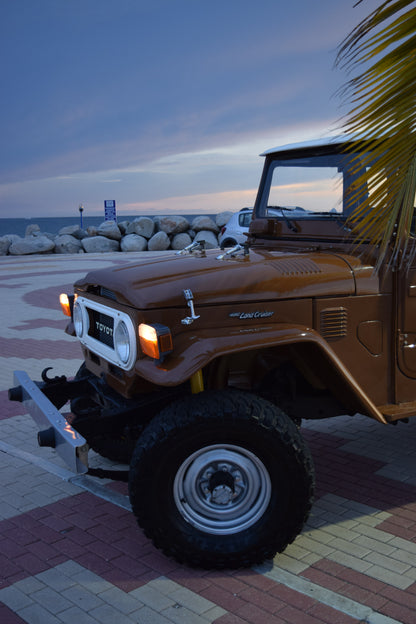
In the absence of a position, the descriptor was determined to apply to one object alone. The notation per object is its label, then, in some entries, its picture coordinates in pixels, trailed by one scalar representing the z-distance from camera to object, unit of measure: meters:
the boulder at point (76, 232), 33.35
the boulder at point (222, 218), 30.80
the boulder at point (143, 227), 30.50
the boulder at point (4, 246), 29.86
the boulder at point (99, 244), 29.89
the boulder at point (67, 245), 30.28
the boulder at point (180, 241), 29.91
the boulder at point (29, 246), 29.42
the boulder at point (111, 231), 30.70
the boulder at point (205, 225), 30.40
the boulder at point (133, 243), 29.53
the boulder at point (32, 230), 38.91
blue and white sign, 29.98
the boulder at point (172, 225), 30.56
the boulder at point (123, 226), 31.91
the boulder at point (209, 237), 28.79
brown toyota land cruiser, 3.11
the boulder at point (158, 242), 29.55
